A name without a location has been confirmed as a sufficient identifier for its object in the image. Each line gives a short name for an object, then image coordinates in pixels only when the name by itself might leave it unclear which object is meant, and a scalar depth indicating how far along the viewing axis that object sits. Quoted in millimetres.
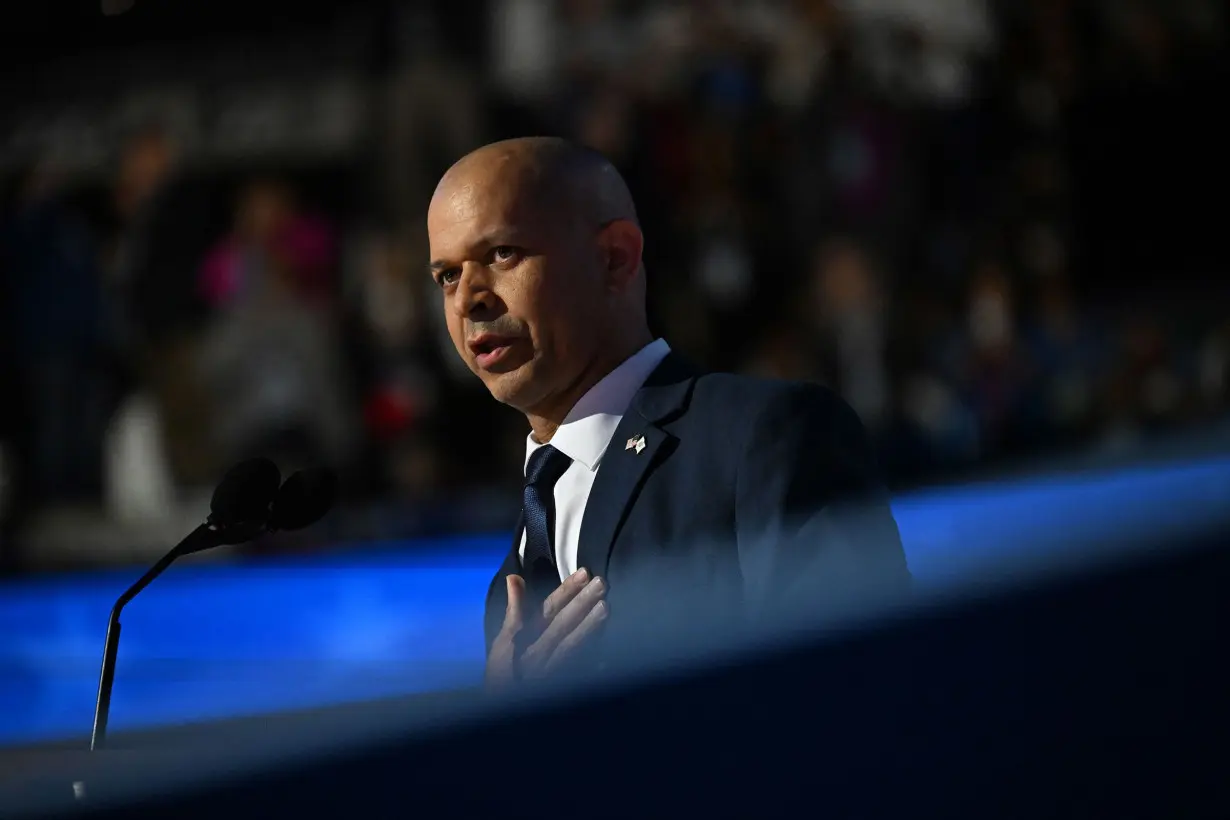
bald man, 6781
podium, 6264
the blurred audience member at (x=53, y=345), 18826
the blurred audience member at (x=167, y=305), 19078
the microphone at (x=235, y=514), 6835
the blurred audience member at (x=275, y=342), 17967
